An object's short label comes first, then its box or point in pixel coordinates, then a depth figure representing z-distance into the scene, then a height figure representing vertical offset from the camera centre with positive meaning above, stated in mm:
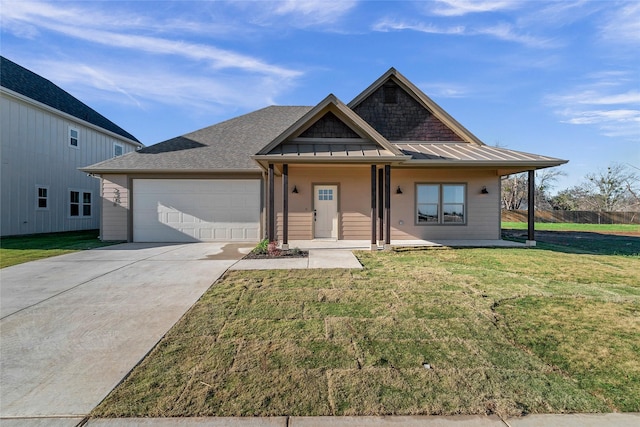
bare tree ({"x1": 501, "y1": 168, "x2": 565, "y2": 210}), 36844 +2878
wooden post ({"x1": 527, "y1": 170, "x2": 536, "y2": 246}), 10438 +49
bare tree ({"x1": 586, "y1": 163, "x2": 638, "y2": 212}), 34844 +3077
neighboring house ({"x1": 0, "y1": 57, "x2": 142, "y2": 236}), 13367 +2762
